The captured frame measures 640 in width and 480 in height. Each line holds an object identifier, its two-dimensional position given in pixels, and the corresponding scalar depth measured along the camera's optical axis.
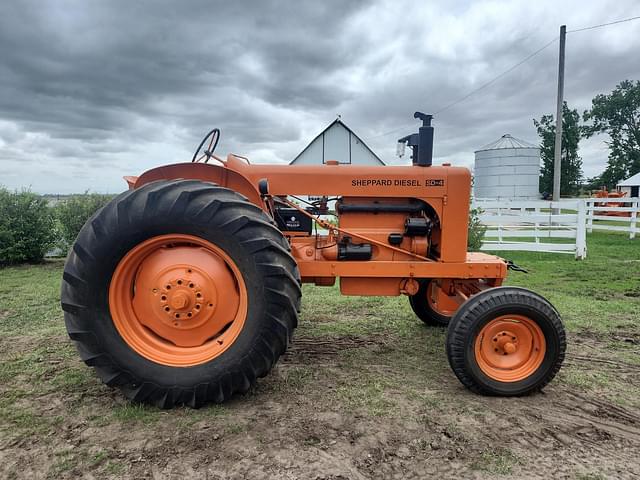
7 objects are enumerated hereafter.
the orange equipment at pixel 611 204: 21.82
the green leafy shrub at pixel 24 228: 8.86
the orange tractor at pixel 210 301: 2.81
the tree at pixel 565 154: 38.59
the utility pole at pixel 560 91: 14.18
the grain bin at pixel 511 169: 22.97
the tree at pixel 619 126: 39.28
